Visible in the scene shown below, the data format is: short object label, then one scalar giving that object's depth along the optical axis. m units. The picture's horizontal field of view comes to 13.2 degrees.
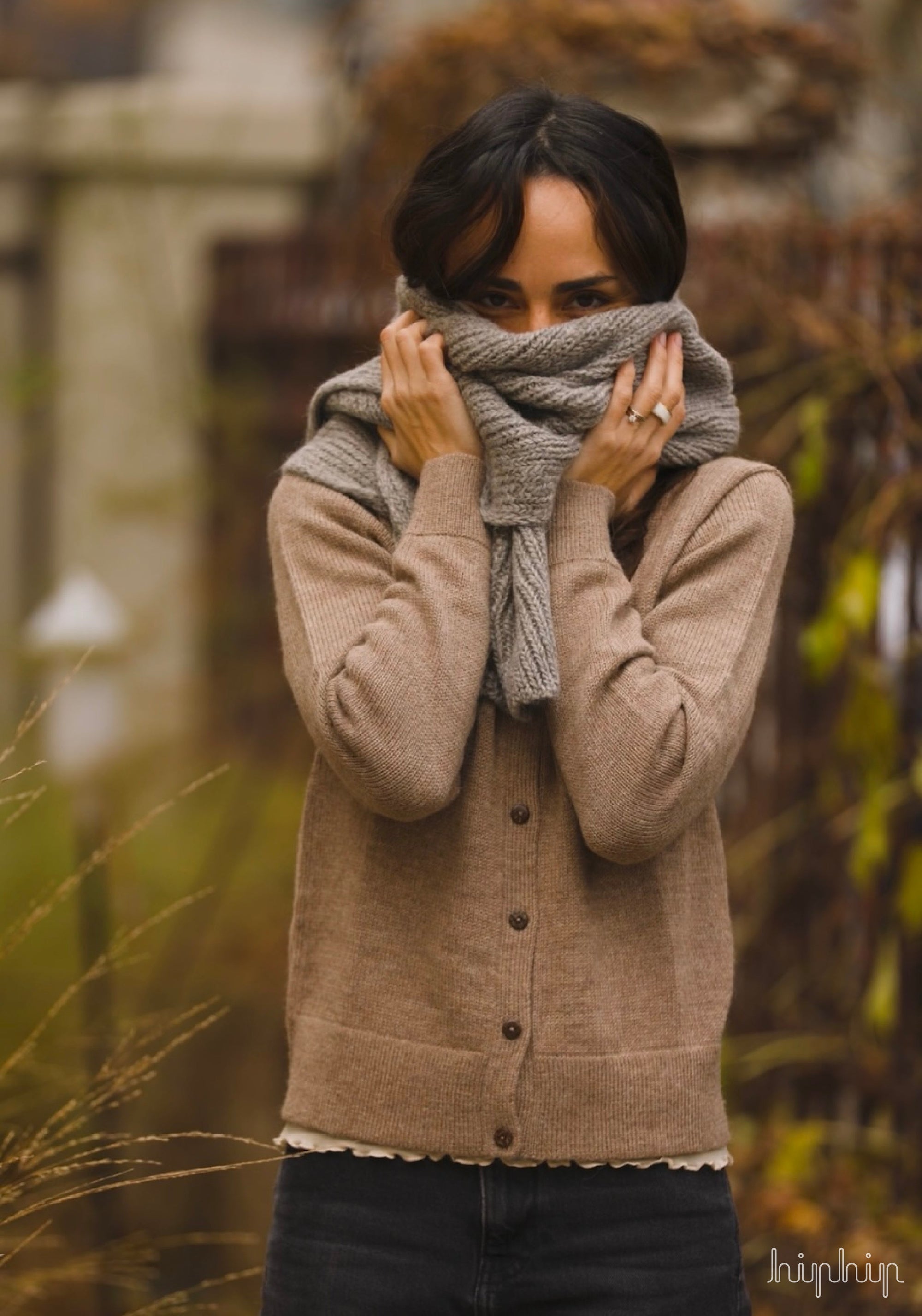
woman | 3.24
